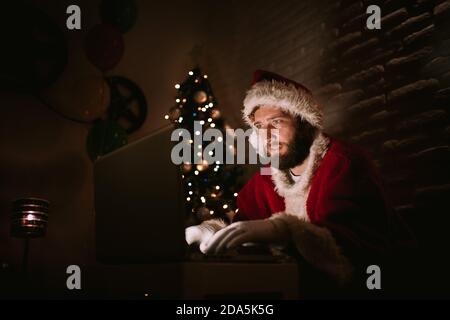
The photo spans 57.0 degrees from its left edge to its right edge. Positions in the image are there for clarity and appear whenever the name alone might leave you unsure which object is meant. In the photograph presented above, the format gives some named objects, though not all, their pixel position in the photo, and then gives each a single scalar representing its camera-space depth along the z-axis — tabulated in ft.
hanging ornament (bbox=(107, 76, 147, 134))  11.97
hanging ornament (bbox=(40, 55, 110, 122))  10.44
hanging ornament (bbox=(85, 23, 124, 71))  10.41
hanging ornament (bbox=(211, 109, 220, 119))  11.03
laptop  3.98
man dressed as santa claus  5.28
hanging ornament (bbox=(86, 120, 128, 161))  10.19
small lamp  8.28
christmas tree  10.49
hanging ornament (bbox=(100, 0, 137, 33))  11.35
